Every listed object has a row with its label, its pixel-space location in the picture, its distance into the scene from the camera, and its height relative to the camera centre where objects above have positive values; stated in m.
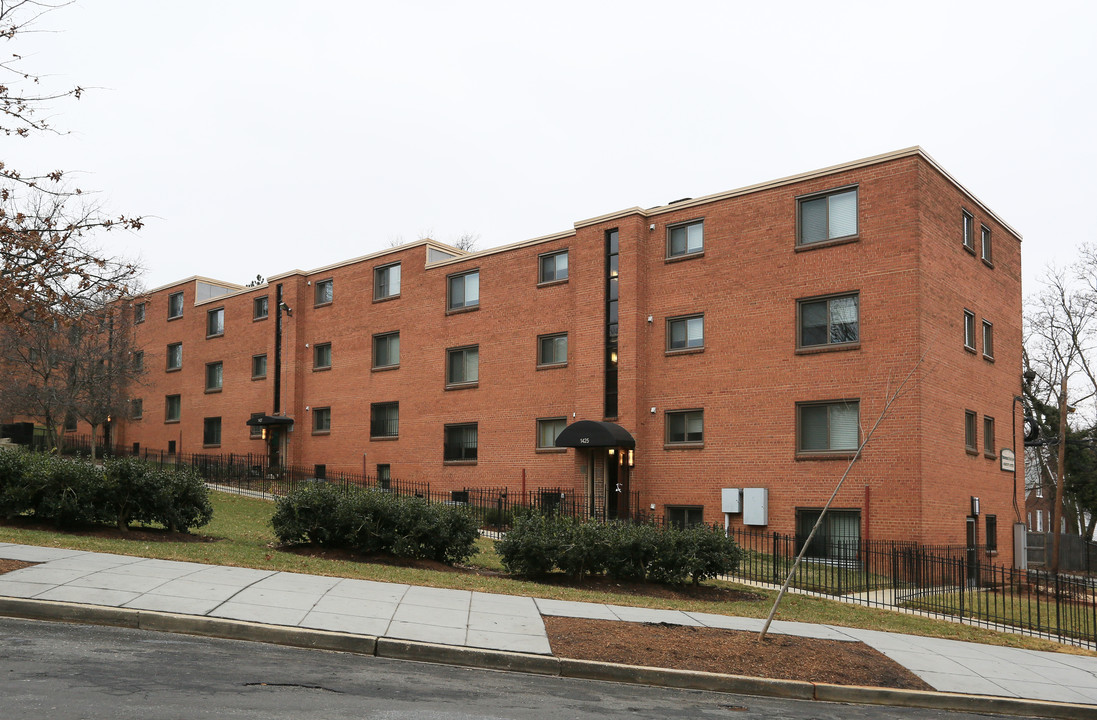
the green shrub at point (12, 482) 17.34 -0.56
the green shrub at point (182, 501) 17.62 -0.90
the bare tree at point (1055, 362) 48.25 +5.72
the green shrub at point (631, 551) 17.03 -1.68
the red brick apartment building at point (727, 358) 25.69 +3.35
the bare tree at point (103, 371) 41.41 +3.90
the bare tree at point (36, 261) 13.24 +2.89
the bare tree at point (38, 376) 38.41 +3.48
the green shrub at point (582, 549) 16.67 -1.62
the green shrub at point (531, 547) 16.58 -1.58
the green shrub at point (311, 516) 17.23 -1.11
